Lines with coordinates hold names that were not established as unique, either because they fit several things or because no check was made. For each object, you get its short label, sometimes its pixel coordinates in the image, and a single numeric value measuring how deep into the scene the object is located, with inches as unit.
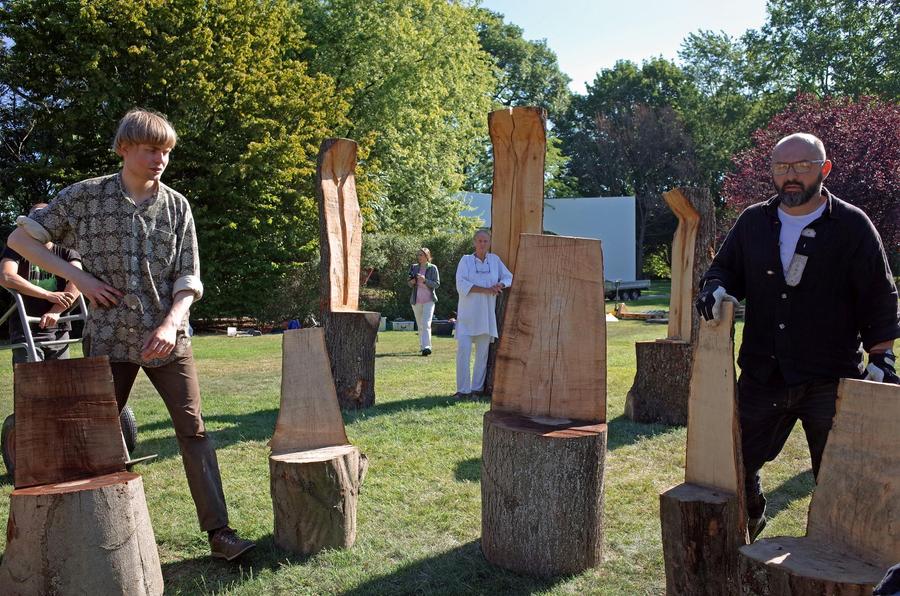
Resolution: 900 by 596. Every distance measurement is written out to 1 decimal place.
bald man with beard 111.7
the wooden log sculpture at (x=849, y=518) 85.5
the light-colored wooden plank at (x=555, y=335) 133.6
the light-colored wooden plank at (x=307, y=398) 144.1
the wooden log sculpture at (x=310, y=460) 131.3
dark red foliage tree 645.3
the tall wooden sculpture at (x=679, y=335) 232.1
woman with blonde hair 449.1
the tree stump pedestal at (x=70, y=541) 101.0
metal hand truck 162.2
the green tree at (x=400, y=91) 794.2
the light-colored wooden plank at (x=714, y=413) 106.7
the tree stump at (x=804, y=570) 83.4
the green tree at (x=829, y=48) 1151.6
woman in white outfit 284.2
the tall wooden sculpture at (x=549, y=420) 121.7
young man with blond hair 113.9
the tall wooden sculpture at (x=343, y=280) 252.4
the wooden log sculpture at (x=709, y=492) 103.3
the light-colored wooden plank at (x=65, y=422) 109.9
